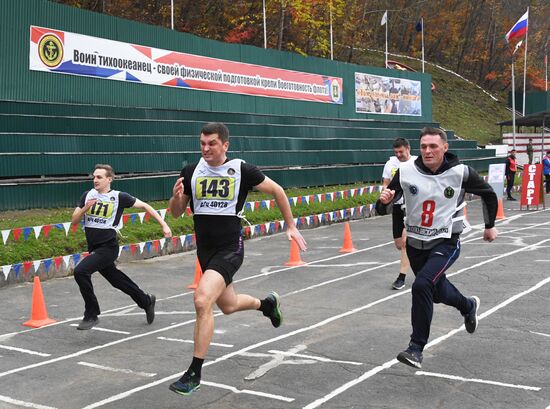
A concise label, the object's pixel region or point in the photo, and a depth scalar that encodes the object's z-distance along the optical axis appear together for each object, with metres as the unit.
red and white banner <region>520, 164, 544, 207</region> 24.27
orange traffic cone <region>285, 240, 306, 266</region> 13.55
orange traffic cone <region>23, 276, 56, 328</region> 8.98
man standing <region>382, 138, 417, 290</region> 9.68
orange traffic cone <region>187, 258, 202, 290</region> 11.34
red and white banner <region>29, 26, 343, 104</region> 21.72
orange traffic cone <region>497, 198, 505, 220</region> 21.64
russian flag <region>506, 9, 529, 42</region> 37.94
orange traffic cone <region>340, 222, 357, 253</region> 15.18
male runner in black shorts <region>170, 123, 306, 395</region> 6.41
